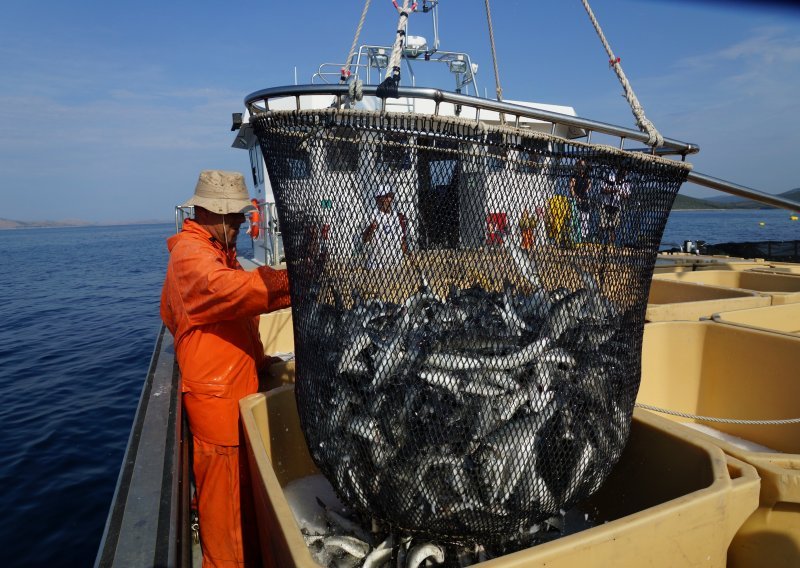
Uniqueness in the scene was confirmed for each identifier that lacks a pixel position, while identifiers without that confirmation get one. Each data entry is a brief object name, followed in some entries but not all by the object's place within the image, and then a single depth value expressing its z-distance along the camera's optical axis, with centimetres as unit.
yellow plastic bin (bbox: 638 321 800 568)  385
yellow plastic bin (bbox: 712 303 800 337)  497
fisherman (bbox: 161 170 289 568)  306
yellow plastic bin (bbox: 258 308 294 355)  512
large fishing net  186
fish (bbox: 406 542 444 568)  203
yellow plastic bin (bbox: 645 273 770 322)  519
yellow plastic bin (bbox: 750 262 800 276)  845
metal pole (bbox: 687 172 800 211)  288
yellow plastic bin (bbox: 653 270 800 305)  736
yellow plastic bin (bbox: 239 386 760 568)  164
